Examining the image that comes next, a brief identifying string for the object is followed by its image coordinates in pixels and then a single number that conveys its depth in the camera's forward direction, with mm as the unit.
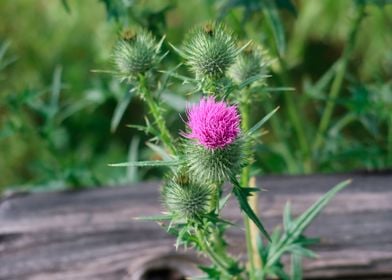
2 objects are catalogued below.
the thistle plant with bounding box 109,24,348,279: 526
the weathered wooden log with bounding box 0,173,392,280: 730
